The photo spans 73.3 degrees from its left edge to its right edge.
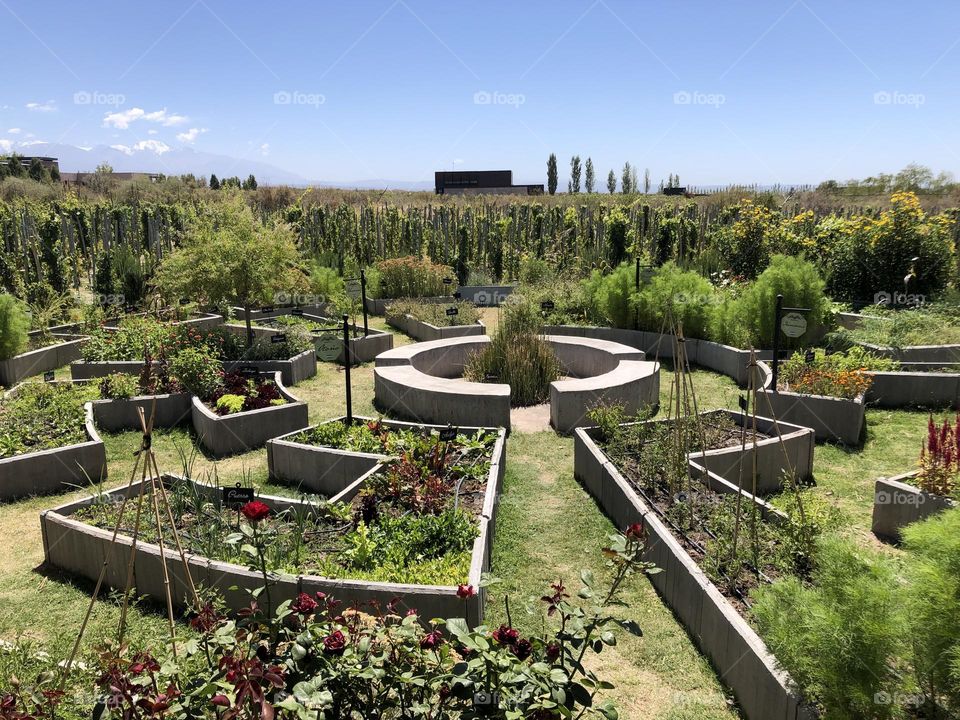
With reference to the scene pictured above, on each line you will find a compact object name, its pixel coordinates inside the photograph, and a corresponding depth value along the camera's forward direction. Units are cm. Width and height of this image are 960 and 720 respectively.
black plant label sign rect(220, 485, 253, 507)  515
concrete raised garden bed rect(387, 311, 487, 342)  1322
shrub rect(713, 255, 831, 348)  993
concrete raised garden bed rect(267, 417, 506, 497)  670
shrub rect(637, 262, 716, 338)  1159
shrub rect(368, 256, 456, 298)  1659
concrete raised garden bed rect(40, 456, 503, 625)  419
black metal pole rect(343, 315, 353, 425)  762
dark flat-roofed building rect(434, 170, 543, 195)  5941
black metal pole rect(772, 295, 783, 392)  778
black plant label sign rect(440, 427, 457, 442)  688
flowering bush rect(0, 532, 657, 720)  223
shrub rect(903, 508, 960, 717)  266
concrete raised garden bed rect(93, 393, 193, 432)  848
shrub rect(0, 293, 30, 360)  992
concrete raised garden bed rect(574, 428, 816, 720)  334
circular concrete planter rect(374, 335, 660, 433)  834
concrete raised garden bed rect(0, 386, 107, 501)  660
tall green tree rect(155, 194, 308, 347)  1097
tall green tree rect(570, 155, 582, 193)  6319
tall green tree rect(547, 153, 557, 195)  5520
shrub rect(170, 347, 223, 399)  882
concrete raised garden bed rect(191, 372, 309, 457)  786
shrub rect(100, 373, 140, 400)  861
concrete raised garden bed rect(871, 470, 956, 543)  535
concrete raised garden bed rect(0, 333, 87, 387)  1016
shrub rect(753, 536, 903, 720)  277
